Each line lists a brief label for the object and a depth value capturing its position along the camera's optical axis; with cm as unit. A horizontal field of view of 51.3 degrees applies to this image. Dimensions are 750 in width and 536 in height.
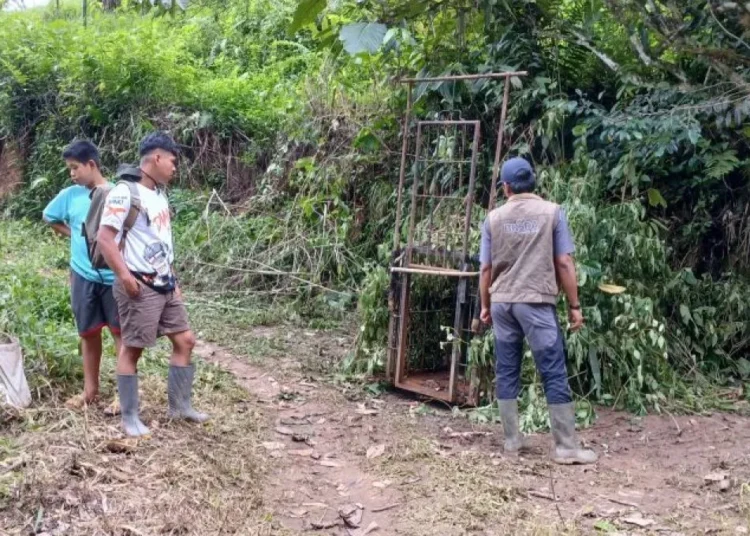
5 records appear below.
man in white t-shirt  403
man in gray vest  452
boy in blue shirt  446
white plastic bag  428
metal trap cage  565
